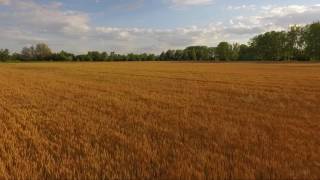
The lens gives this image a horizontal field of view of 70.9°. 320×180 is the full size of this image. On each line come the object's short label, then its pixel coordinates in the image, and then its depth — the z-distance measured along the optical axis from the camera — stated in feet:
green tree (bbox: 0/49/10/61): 304.32
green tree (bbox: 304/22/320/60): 212.21
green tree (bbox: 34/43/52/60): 312.10
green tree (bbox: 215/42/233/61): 320.09
